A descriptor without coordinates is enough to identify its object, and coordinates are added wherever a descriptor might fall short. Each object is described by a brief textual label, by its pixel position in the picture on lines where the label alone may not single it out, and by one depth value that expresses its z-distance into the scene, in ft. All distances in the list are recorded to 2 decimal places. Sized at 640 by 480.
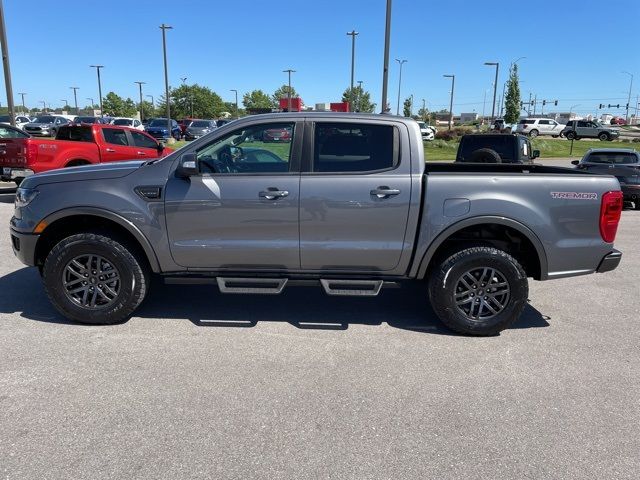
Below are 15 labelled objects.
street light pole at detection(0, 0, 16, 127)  57.11
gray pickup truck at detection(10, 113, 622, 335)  14.39
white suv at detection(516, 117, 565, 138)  163.32
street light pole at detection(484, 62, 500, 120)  146.96
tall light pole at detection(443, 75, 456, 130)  204.13
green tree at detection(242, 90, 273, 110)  329.72
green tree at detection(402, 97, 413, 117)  279.08
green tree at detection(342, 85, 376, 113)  240.36
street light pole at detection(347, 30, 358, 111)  124.23
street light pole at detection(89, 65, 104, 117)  199.31
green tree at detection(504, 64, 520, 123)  152.50
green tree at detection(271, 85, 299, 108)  278.56
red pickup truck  36.88
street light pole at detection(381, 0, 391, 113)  55.16
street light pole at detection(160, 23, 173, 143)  121.19
